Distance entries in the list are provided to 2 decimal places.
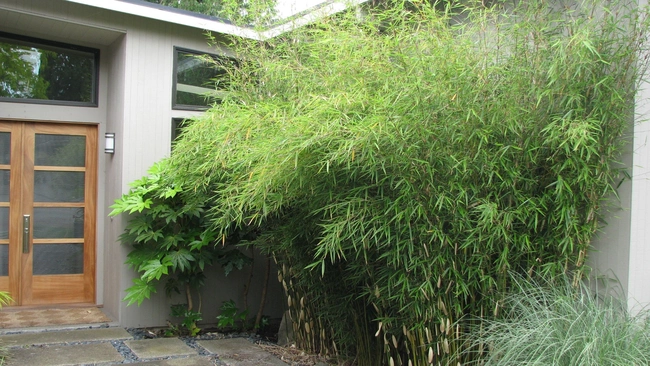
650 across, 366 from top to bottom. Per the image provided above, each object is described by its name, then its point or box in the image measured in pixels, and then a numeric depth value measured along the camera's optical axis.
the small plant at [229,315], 5.50
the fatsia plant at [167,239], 5.04
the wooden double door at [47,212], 5.57
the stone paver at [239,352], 4.47
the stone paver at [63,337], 4.67
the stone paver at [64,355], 4.18
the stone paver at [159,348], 4.59
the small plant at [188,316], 5.36
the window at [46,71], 5.51
